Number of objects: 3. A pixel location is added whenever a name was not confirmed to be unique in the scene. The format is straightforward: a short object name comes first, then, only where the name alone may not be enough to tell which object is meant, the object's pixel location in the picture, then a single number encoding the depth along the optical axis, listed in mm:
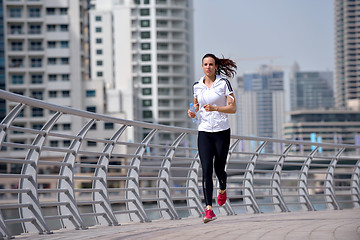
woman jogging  11130
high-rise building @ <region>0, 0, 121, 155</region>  123908
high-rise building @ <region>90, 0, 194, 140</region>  166046
